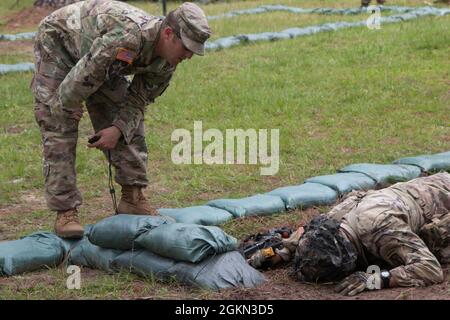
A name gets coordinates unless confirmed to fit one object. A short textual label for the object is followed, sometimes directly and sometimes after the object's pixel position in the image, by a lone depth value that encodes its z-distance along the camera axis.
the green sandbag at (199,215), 10.55
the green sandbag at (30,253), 9.18
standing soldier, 9.16
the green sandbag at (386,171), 12.19
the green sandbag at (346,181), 11.77
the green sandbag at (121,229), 9.14
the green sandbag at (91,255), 9.26
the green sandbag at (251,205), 11.09
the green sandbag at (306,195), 11.39
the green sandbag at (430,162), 12.79
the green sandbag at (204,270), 8.47
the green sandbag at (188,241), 8.57
